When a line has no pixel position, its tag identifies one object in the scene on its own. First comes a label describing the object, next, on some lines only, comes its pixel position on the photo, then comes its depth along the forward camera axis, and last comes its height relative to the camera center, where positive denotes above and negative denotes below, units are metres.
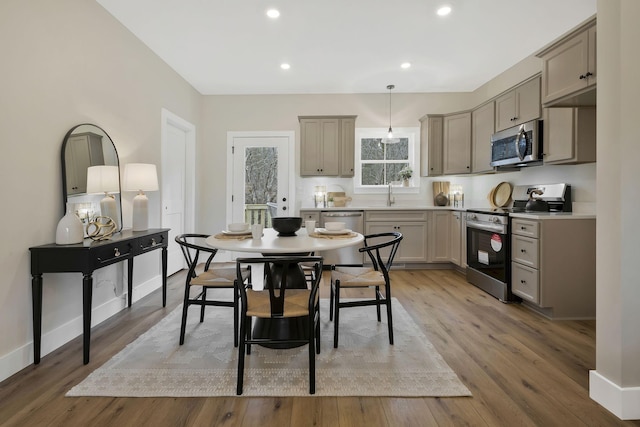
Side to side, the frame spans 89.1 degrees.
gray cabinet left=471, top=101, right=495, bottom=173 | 4.15 +0.94
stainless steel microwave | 3.33 +0.67
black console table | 2.03 -0.39
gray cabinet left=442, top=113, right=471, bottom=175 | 4.61 +0.90
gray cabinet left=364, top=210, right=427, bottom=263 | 4.64 -0.33
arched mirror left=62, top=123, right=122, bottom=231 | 2.40 +0.25
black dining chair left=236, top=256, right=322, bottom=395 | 1.68 -0.56
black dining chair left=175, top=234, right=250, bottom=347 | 2.27 -0.54
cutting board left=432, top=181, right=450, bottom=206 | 5.15 +0.29
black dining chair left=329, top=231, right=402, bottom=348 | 2.23 -0.52
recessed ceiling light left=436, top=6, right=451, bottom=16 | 2.88 +1.75
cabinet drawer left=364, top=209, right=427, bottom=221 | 4.63 -0.13
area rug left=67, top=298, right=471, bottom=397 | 1.77 -1.00
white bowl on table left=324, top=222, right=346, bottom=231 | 2.48 -0.16
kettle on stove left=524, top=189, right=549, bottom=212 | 3.37 +0.01
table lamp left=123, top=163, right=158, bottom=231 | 2.91 +0.17
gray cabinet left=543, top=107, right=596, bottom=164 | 2.89 +0.65
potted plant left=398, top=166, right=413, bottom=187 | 5.09 +0.49
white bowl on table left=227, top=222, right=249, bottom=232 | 2.44 -0.16
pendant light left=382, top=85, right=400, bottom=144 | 4.73 +0.98
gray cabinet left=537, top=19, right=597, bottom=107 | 2.34 +1.04
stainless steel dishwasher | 4.61 -0.31
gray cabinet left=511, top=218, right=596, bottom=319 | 2.86 -0.54
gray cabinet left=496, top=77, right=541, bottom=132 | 3.37 +1.12
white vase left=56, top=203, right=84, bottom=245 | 2.13 -0.16
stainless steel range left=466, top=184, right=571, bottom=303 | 3.31 -0.33
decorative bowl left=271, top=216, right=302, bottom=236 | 2.39 -0.14
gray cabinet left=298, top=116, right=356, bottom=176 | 4.89 +0.93
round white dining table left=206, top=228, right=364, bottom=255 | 1.87 -0.24
